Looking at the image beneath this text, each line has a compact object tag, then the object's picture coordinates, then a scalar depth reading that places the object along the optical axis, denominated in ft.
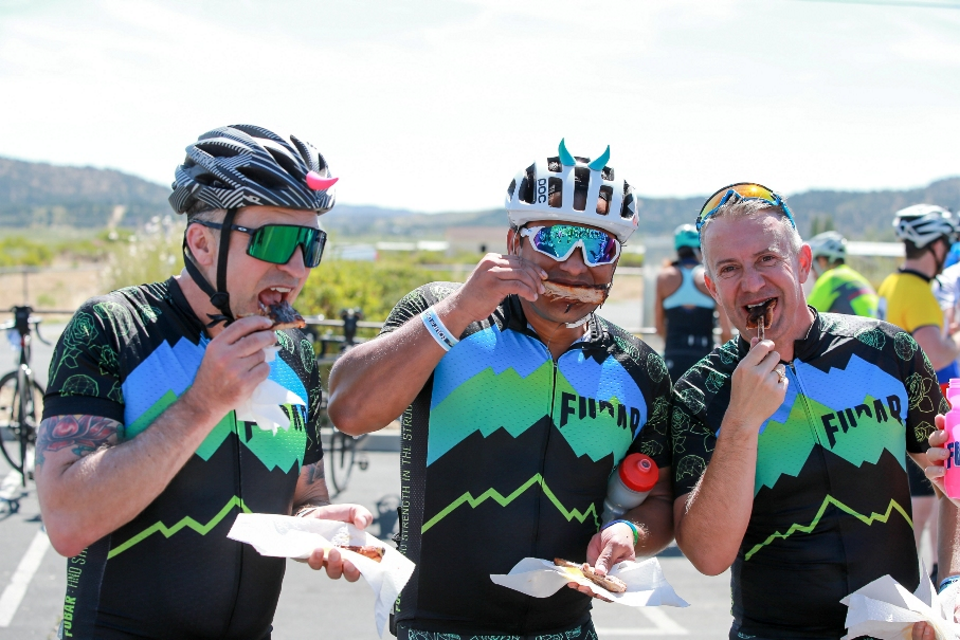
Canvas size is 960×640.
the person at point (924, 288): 20.52
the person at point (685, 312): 30.48
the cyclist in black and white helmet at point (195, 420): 7.05
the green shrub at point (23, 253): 191.81
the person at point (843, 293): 25.40
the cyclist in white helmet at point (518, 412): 8.60
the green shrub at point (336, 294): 45.24
